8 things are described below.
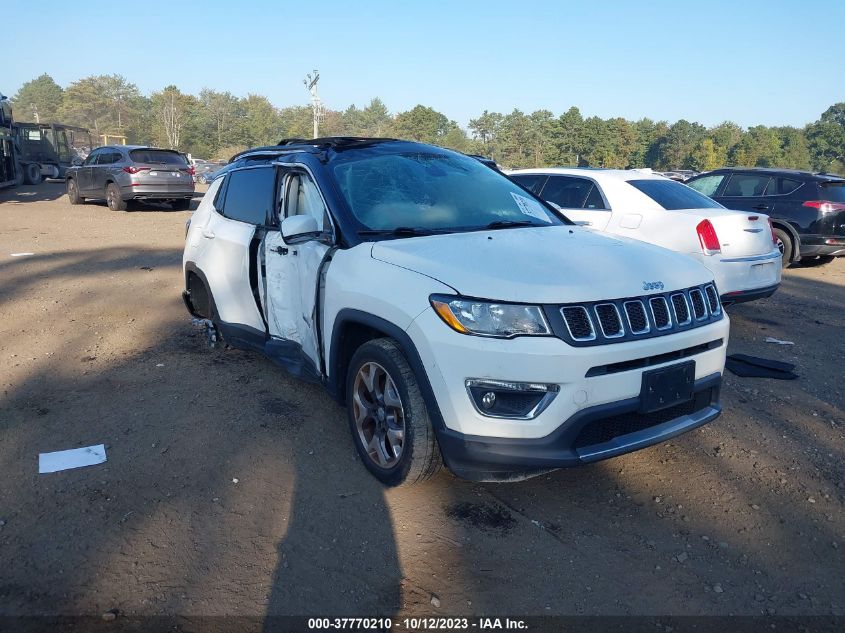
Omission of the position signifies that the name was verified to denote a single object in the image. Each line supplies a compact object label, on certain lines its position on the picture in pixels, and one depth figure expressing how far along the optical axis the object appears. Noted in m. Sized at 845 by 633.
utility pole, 43.56
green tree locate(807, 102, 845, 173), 91.75
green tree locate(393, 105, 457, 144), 86.56
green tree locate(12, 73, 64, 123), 130.25
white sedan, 6.66
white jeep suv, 2.98
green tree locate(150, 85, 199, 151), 78.19
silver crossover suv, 17.83
